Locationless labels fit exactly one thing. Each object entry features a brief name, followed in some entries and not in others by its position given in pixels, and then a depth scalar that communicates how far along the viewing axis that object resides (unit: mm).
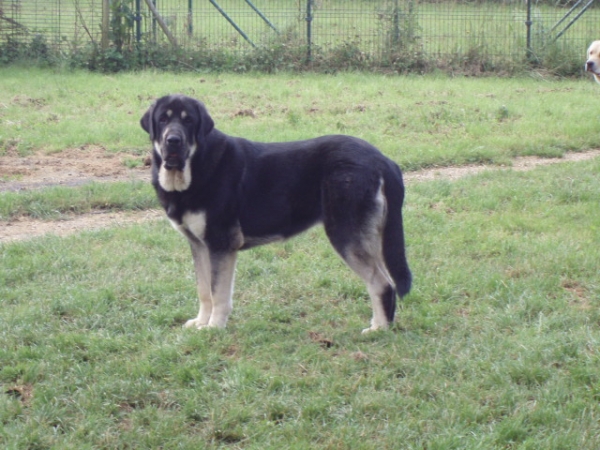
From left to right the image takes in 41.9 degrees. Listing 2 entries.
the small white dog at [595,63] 11578
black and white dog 5055
